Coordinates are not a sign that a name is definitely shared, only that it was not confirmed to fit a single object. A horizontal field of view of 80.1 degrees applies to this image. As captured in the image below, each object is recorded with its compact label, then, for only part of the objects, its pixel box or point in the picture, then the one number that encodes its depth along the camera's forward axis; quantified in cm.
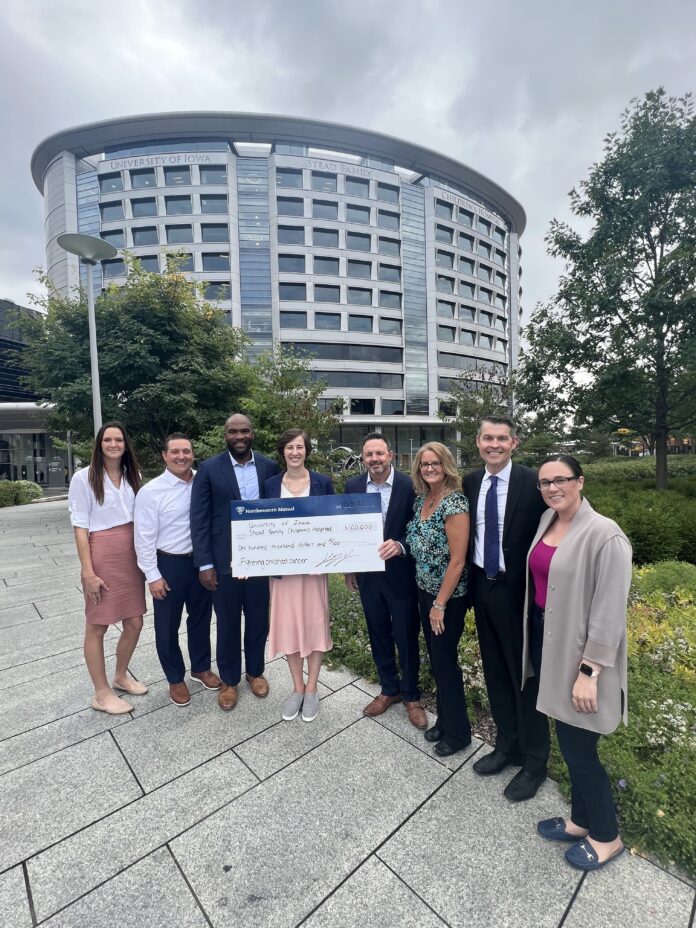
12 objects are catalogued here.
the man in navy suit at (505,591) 252
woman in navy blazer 328
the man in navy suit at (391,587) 309
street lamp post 852
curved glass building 4291
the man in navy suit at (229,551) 331
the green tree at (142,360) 1161
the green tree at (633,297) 905
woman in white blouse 323
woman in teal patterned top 273
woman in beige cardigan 193
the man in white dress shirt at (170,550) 329
